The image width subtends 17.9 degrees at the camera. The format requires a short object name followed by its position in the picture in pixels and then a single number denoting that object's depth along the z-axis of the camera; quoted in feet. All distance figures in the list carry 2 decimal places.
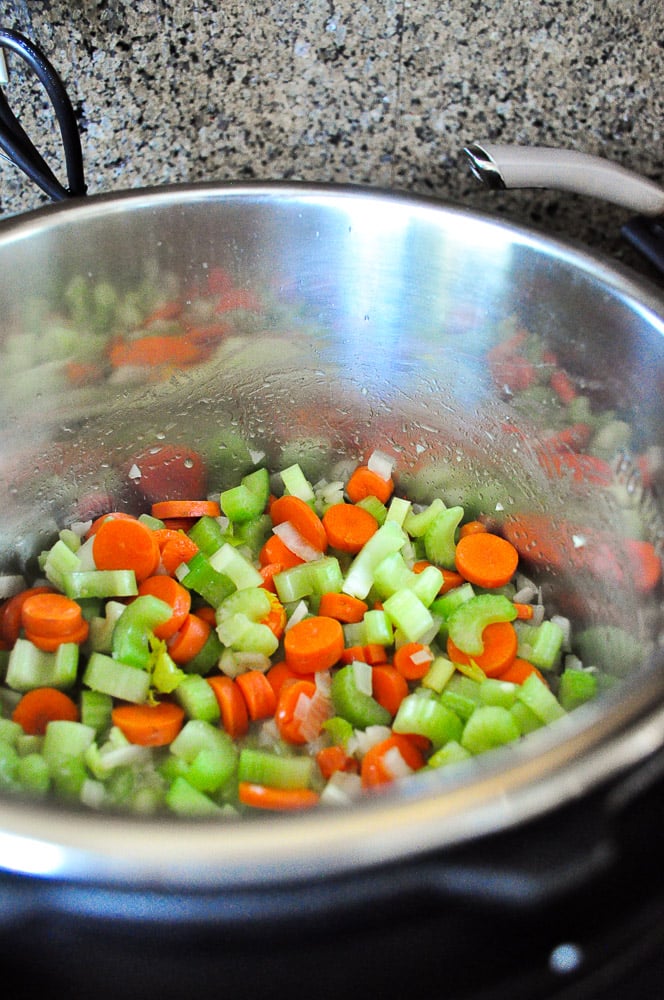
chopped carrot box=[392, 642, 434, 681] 2.43
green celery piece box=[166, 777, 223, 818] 2.17
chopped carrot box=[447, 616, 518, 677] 2.43
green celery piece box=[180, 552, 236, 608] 2.50
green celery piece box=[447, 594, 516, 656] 2.43
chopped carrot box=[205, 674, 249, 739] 2.38
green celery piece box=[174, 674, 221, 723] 2.37
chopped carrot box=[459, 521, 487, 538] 2.58
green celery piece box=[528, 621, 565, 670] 2.44
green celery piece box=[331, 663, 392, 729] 2.38
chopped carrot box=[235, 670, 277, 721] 2.39
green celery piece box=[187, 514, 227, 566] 2.56
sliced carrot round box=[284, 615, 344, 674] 2.42
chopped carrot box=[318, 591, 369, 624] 2.49
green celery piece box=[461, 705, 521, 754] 2.28
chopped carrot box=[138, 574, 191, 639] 2.45
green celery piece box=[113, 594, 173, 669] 2.40
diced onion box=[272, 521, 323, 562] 2.57
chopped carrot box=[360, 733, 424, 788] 2.28
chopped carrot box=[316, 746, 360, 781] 2.31
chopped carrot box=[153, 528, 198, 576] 2.54
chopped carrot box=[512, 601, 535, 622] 2.50
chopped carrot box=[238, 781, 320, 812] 2.18
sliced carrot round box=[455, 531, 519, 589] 2.52
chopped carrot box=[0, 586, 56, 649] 2.47
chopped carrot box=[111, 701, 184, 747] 2.34
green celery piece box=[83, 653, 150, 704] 2.38
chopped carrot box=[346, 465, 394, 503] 2.62
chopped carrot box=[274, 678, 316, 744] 2.36
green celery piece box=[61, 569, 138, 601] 2.48
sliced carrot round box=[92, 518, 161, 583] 2.51
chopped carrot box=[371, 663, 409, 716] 2.41
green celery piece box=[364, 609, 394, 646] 2.46
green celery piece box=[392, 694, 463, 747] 2.32
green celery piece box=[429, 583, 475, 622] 2.50
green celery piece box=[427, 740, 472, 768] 2.26
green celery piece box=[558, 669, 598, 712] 2.37
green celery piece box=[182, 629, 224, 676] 2.45
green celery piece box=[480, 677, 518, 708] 2.37
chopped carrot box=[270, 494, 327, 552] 2.57
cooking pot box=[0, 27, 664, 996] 1.95
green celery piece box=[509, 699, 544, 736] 2.34
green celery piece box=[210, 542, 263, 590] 2.51
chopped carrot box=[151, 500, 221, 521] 2.60
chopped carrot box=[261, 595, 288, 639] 2.47
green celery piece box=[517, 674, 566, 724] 2.35
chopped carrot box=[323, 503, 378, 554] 2.57
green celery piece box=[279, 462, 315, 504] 2.61
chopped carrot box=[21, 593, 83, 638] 2.43
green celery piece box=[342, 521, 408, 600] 2.52
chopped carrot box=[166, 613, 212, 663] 2.44
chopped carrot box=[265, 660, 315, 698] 2.43
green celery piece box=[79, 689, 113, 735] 2.37
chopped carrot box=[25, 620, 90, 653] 2.43
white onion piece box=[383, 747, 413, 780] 2.27
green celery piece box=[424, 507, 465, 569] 2.56
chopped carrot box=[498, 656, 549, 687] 2.43
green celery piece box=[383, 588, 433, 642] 2.46
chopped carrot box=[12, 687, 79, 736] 2.37
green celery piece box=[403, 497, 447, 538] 2.58
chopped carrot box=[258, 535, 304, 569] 2.56
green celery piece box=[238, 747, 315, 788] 2.26
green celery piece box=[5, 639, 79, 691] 2.40
